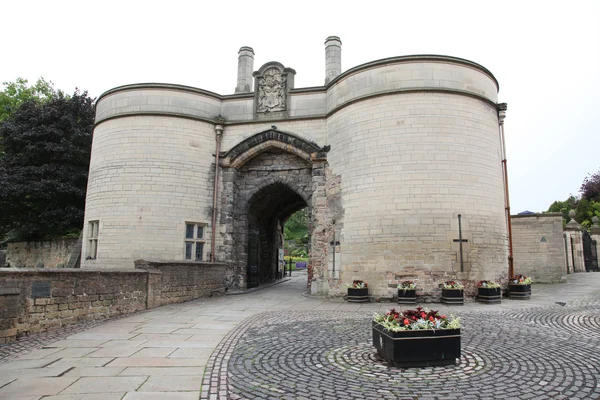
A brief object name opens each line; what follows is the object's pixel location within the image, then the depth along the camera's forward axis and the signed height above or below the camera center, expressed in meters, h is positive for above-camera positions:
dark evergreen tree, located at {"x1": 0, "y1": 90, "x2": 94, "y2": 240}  19.02 +3.97
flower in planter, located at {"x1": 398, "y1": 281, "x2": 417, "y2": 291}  10.76 -0.94
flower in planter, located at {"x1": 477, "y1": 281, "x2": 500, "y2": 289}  10.70 -0.88
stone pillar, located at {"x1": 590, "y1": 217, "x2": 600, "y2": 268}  26.67 +1.24
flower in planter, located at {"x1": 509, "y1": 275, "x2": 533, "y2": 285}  11.71 -0.84
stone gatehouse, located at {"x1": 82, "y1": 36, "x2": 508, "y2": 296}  11.36 +2.68
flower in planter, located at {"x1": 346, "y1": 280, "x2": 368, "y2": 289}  11.24 -0.96
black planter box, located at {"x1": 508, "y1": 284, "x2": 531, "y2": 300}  11.53 -1.15
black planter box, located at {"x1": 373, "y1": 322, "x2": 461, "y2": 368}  4.75 -1.16
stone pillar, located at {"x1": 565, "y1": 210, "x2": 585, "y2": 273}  22.25 +0.40
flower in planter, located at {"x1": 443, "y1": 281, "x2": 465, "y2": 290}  10.58 -0.89
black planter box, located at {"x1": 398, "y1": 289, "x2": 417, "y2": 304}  10.70 -1.21
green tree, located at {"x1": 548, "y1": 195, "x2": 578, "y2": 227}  41.48 +5.43
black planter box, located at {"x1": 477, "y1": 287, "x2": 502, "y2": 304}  10.62 -1.16
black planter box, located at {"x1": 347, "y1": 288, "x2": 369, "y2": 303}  11.23 -1.25
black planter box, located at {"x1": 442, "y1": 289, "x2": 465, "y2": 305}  10.46 -1.19
